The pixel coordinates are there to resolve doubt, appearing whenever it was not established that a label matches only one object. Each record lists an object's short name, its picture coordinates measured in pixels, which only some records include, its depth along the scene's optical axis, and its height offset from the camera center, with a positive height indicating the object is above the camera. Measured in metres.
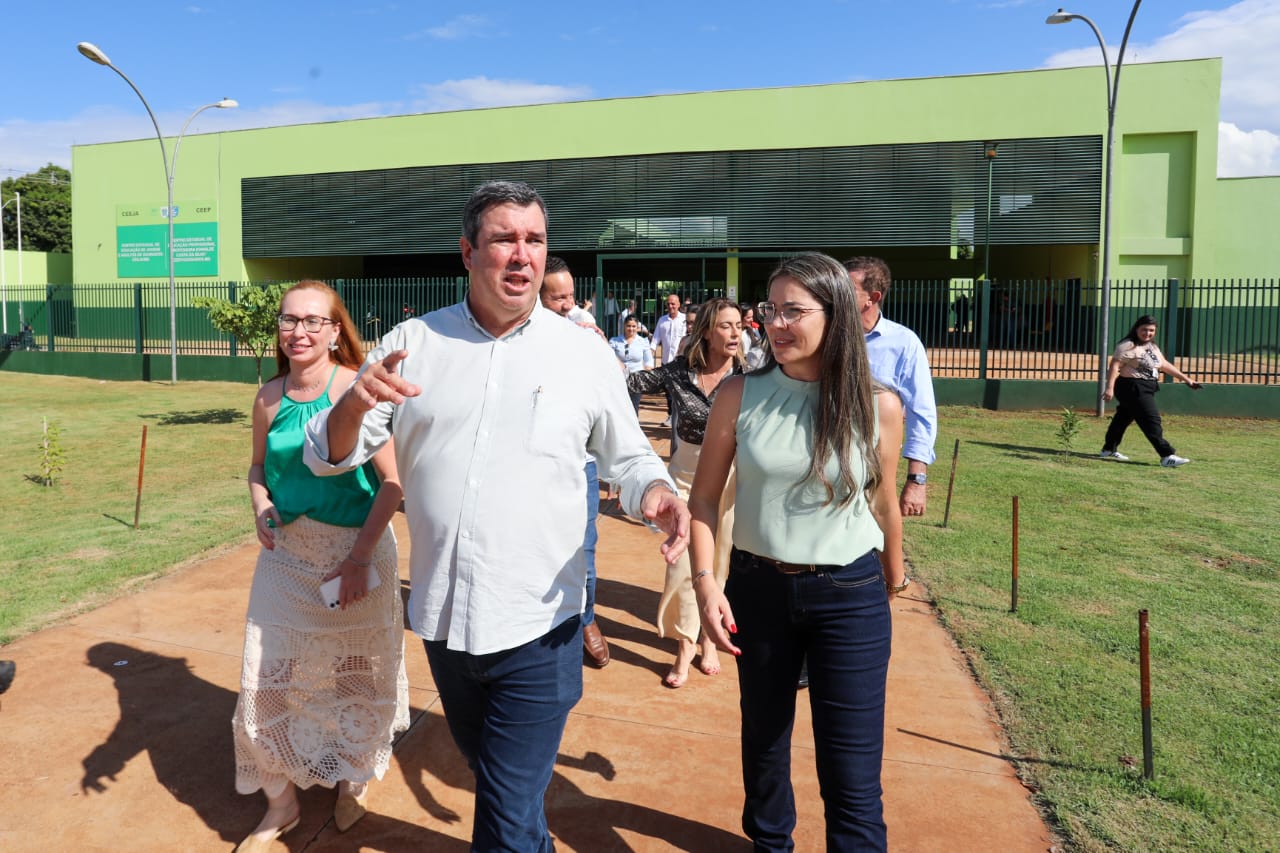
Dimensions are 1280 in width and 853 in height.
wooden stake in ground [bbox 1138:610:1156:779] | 3.18 -1.20
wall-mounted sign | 32.88 +3.90
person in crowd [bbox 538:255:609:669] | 3.93 -0.57
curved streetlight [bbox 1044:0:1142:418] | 15.39 +1.93
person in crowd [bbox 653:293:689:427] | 12.83 +0.30
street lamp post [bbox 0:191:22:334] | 37.52 +3.12
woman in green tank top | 2.88 -0.87
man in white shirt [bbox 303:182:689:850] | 2.16 -0.34
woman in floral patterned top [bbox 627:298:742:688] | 4.36 -0.30
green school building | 24.72 +5.00
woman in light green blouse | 2.48 -0.52
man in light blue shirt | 4.33 -0.11
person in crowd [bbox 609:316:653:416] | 8.70 +0.00
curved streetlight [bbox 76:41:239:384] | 18.22 +5.29
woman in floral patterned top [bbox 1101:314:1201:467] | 10.70 -0.29
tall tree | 58.44 +8.21
